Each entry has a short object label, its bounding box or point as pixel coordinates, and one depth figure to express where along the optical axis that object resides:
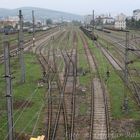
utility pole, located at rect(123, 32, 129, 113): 26.56
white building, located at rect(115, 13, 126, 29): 190.75
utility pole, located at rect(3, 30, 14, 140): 15.22
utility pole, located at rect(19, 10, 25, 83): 34.97
